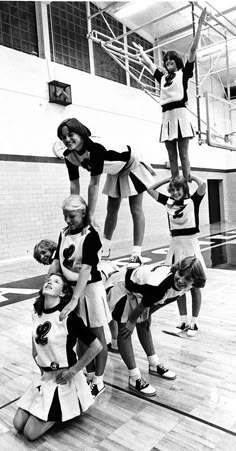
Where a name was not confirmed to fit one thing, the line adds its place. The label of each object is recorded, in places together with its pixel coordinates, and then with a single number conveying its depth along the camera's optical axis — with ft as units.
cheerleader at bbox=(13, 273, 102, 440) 5.38
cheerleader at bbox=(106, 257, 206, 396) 6.10
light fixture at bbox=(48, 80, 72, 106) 23.13
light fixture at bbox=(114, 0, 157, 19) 23.07
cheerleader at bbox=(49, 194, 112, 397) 5.78
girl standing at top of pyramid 8.65
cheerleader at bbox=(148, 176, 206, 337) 8.75
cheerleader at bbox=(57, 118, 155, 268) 6.31
